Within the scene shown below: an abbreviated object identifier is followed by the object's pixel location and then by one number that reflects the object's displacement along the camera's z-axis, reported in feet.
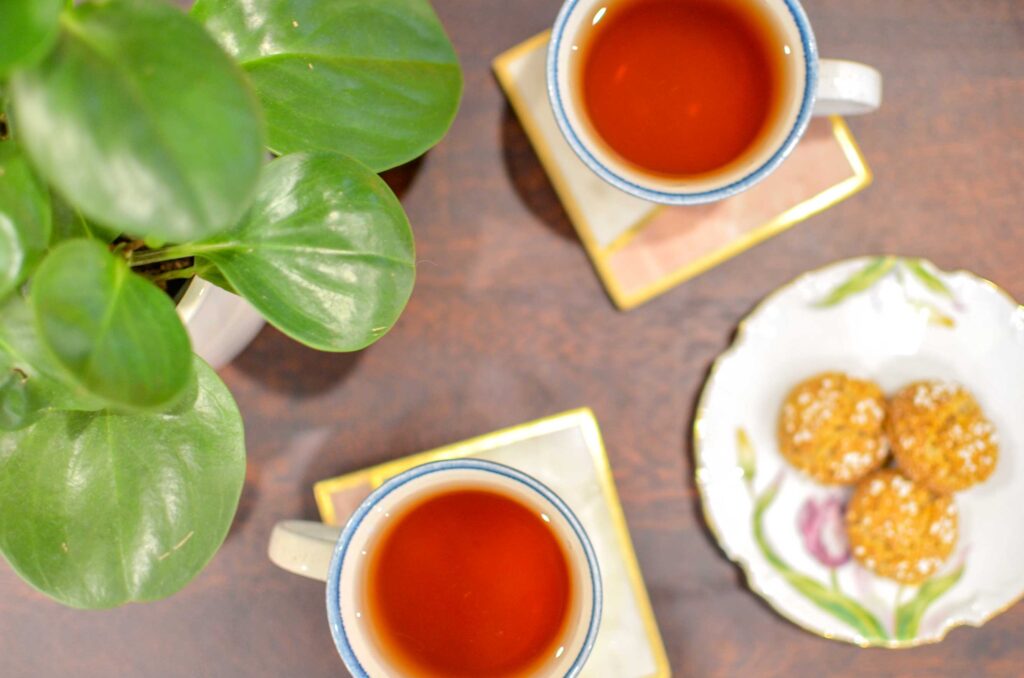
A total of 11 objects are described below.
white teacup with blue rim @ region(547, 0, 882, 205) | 1.85
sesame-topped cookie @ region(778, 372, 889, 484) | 2.10
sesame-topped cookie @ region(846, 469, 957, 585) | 2.10
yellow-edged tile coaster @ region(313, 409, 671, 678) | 2.16
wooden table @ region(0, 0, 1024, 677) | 2.19
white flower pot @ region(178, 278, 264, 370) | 1.54
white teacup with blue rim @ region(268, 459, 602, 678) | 1.71
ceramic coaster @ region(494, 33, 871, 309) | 2.21
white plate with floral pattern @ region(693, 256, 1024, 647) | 2.16
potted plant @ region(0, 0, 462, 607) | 0.85
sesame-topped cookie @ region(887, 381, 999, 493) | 2.06
